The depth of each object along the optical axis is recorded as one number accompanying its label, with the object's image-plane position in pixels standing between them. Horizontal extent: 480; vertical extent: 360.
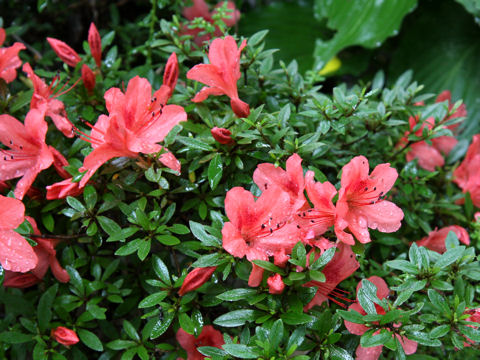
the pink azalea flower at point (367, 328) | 0.53
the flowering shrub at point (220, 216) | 0.52
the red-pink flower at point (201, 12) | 0.78
